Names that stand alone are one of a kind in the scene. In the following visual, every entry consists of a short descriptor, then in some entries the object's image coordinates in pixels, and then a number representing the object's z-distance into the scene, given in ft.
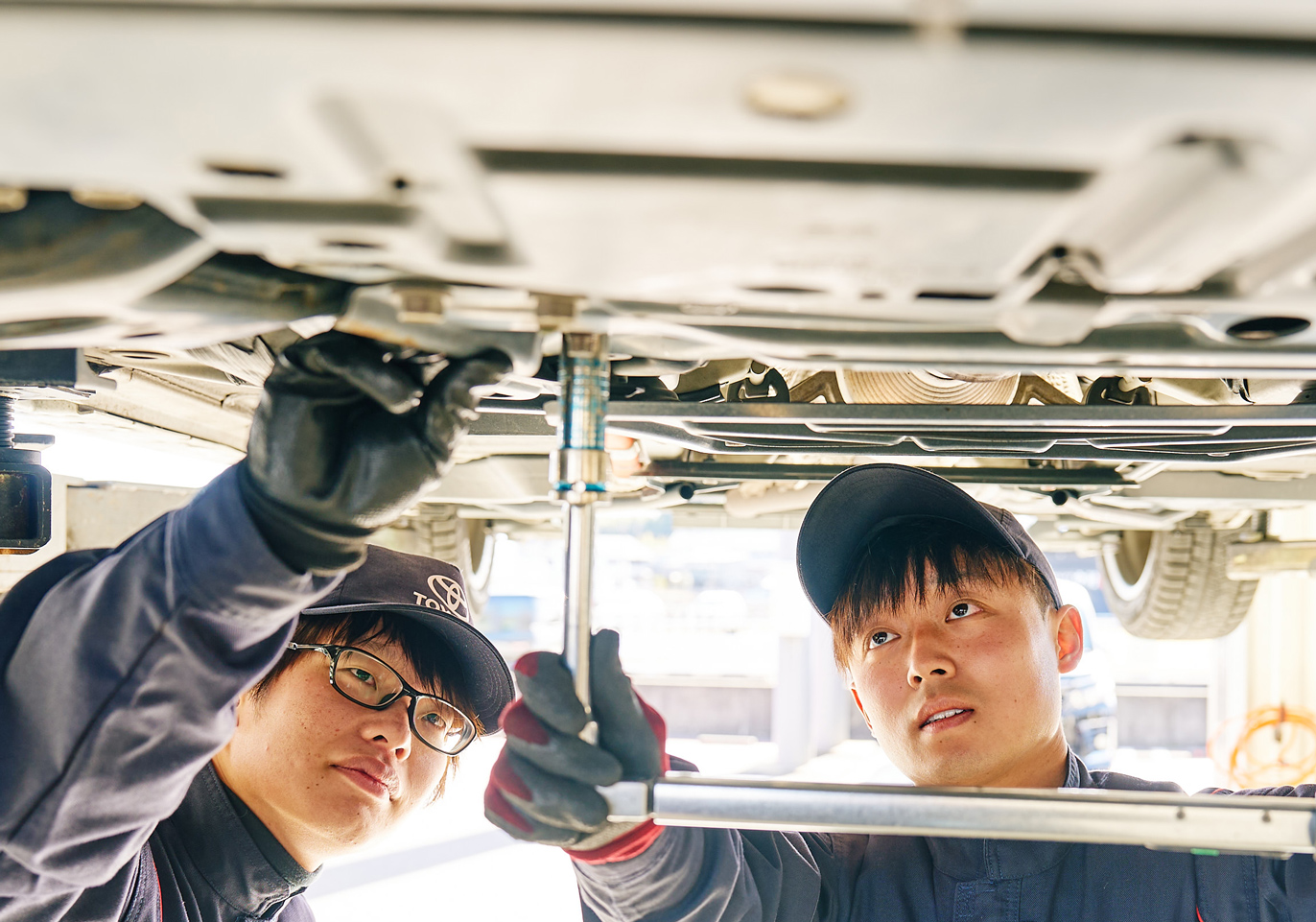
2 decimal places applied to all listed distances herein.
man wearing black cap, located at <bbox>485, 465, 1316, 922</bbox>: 3.50
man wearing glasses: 2.59
